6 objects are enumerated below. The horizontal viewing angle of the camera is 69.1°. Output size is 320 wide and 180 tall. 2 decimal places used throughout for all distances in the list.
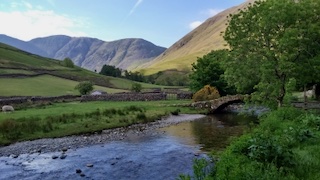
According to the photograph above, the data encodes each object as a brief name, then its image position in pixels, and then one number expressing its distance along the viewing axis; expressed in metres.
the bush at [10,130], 26.70
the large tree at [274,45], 28.07
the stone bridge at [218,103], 48.80
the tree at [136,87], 82.56
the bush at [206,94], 55.33
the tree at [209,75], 60.65
